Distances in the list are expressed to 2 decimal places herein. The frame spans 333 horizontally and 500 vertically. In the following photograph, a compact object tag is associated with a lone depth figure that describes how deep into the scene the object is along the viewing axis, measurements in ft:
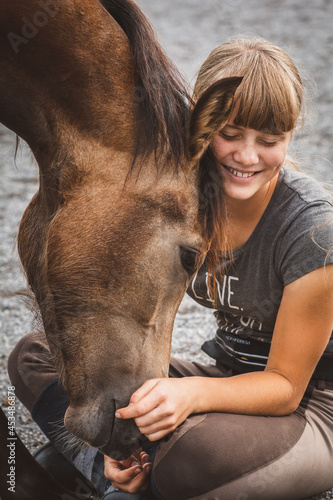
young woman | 6.48
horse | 5.99
